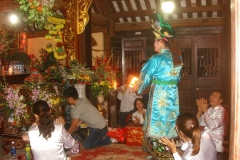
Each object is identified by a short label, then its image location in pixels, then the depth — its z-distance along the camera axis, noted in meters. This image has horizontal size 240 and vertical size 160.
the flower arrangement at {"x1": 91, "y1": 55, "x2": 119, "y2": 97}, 6.11
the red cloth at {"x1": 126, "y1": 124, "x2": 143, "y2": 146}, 5.29
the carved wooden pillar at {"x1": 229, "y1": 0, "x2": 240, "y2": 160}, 1.12
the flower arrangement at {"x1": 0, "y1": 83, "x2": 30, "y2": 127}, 4.37
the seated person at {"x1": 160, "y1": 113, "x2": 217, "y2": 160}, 2.81
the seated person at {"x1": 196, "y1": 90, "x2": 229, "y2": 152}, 4.47
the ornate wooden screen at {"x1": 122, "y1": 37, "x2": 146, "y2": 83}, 9.58
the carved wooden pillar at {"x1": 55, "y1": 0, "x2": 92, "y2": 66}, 6.16
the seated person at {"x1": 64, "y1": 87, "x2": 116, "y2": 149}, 4.86
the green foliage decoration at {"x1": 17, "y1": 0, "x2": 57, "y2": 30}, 5.05
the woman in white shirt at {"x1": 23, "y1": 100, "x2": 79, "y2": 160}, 3.04
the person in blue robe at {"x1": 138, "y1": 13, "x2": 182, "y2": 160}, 3.55
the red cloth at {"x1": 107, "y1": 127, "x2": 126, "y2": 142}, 5.51
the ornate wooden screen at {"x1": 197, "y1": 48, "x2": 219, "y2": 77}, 9.34
